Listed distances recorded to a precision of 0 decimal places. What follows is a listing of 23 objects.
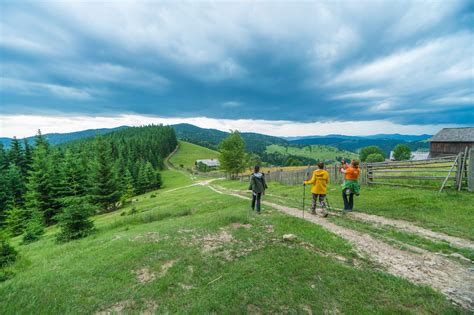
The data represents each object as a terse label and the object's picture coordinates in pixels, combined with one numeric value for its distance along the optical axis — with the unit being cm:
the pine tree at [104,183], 3009
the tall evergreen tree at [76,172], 2899
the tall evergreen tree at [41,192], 2917
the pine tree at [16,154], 5025
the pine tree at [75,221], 1028
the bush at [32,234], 1384
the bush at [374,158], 7685
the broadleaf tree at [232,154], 4319
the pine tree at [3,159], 4755
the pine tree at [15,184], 3894
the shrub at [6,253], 697
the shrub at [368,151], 9599
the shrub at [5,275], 582
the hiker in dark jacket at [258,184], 1107
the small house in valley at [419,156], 7850
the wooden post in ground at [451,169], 1138
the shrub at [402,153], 8025
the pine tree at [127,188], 3219
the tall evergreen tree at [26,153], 4953
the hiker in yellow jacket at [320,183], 1038
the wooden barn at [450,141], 4056
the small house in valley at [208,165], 9047
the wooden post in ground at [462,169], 1124
